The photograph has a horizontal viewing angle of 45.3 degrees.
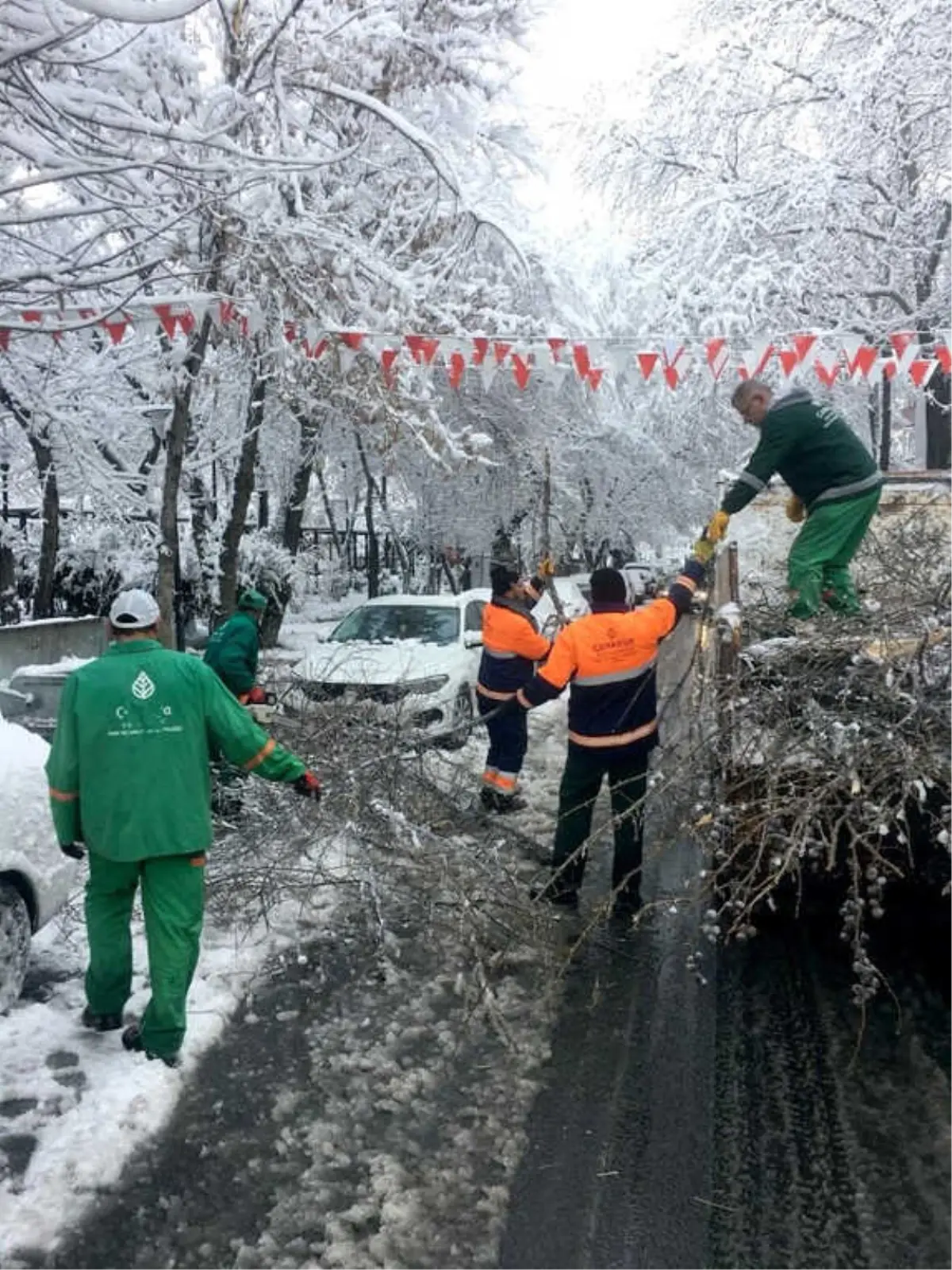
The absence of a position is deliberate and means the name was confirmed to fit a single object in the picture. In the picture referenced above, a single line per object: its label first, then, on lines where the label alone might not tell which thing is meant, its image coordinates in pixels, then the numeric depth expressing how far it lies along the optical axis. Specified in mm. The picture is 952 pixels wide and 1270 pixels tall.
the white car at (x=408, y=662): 8203
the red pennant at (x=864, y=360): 10617
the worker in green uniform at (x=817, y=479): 5934
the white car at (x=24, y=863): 4520
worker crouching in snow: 7387
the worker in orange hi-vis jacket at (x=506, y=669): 8102
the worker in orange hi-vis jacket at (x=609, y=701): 5922
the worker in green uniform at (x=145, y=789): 4125
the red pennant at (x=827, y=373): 11078
